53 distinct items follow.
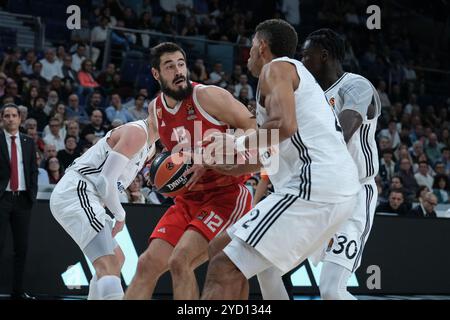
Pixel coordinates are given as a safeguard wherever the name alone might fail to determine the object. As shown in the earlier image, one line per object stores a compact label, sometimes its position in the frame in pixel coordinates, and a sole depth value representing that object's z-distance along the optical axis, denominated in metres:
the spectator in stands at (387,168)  12.98
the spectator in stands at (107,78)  12.89
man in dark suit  7.88
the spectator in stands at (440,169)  13.84
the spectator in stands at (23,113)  10.70
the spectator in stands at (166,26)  14.76
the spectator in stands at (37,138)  10.16
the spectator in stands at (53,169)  9.66
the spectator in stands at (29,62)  12.36
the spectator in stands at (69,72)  12.43
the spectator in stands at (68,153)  10.12
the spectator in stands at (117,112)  11.81
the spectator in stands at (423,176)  13.33
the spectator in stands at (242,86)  13.95
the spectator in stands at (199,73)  13.57
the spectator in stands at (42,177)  9.60
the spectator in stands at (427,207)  11.04
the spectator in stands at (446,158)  14.70
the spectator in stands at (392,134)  14.57
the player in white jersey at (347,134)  4.77
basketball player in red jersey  4.92
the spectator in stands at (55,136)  10.65
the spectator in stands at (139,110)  12.04
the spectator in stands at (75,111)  11.52
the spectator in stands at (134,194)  9.38
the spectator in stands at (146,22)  14.59
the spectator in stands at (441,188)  13.12
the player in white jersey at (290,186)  3.95
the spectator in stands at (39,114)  11.18
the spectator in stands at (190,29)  15.16
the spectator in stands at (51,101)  11.55
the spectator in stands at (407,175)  12.95
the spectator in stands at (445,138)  15.63
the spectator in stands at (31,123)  10.19
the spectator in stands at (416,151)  14.32
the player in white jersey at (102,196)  5.40
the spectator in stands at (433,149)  15.05
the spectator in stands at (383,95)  16.19
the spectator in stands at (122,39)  13.77
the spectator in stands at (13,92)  11.26
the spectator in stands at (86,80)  12.49
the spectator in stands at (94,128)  10.70
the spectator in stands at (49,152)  9.83
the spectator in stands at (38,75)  12.12
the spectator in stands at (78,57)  12.81
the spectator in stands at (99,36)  13.79
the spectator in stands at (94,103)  11.95
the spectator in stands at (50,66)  12.38
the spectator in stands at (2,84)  11.35
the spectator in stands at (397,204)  10.84
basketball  5.09
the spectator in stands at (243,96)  13.61
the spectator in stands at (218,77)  13.74
